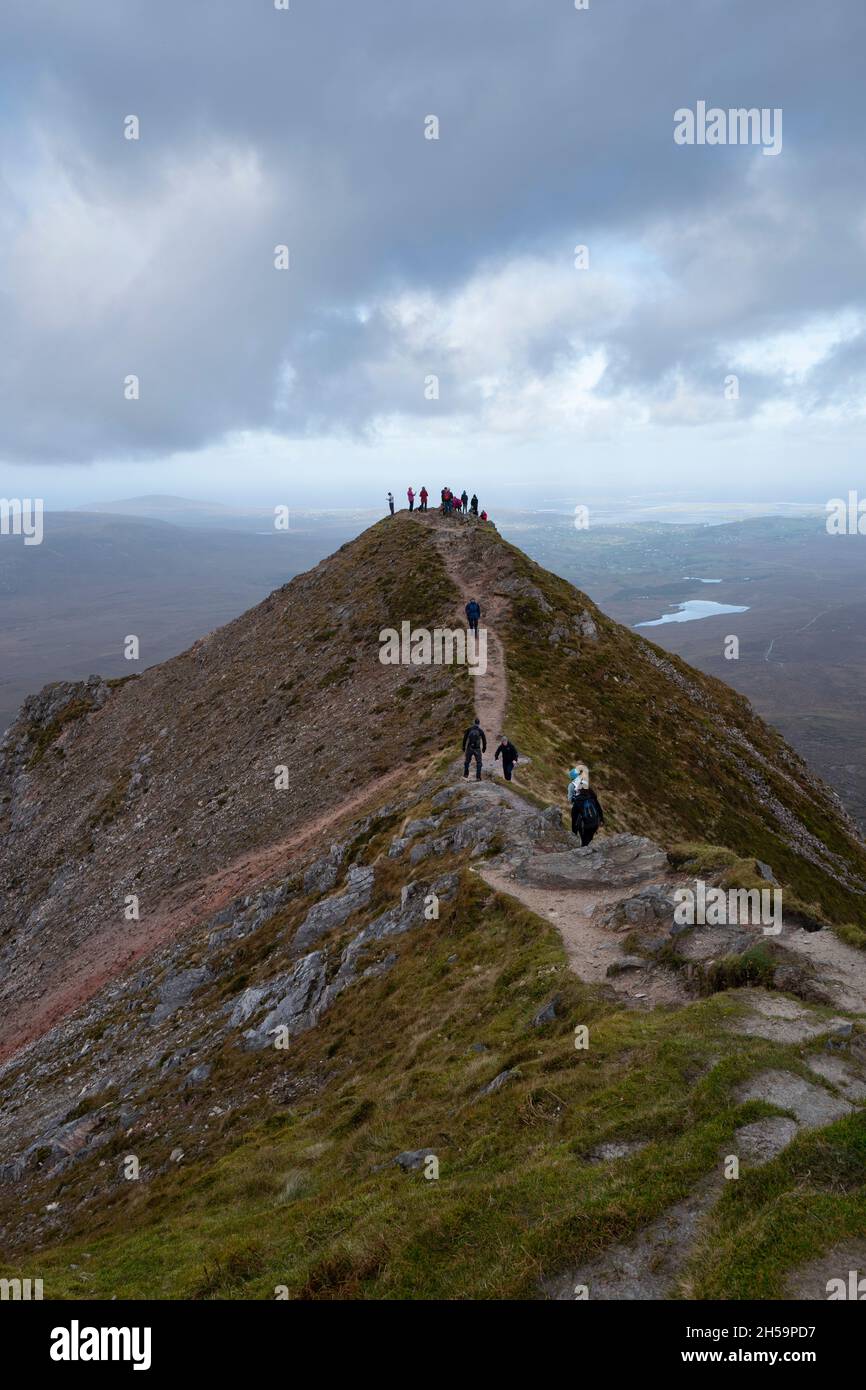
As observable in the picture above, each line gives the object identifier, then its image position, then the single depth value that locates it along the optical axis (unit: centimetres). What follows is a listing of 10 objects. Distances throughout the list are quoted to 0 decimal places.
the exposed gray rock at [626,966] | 1983
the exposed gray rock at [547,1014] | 1878
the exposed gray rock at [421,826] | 3328
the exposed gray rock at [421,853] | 3162
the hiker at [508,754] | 3519
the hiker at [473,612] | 5434
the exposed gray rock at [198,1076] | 2648
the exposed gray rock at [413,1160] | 1552
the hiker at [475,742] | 3531
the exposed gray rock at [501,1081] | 1688
